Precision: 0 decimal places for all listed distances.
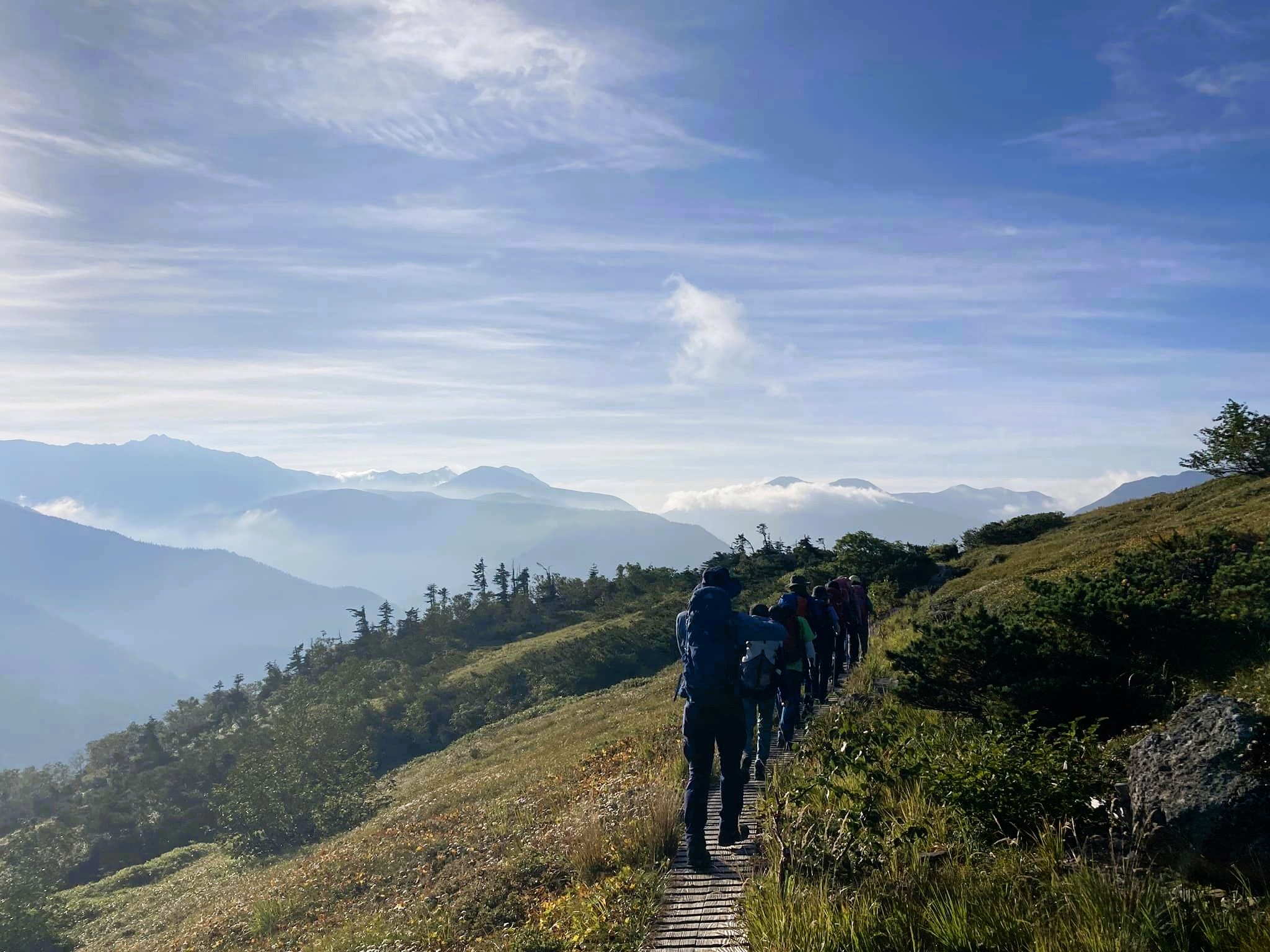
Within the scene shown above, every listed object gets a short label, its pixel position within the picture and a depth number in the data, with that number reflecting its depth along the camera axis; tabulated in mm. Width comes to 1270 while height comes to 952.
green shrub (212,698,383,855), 26938
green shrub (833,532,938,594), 32594
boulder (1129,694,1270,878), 4875
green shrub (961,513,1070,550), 37469
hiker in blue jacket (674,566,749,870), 7316
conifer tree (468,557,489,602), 94338
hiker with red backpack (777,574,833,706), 11836
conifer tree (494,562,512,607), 90688
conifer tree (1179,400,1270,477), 29344
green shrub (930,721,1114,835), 6039
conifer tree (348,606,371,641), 82562
